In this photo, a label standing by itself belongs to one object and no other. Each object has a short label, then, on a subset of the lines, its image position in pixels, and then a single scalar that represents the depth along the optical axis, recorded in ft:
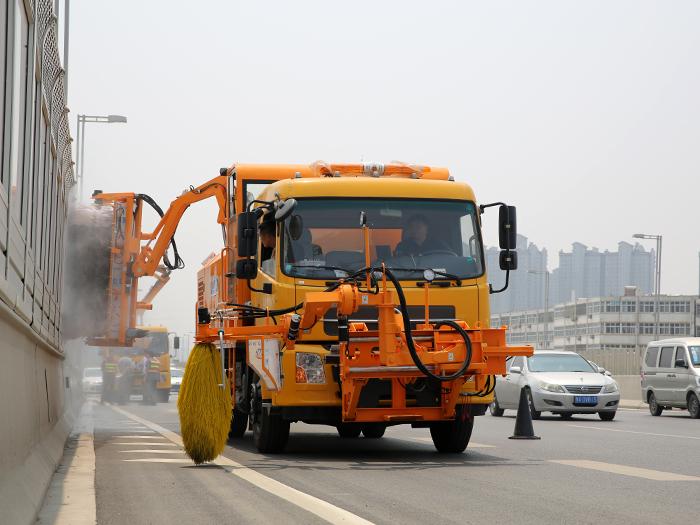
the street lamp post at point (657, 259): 199.62
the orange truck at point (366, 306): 43.11
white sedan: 89.10
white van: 96.78
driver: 47.24
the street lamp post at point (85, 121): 134.82
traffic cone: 60.59
